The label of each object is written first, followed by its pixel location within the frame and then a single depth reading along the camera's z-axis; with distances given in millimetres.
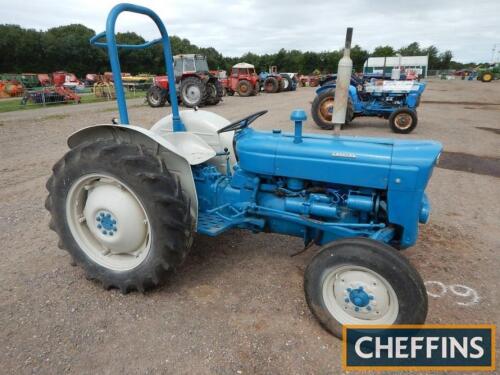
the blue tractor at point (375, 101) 9445
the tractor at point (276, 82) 24797
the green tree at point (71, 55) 46594
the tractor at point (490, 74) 40969
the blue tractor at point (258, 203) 2031
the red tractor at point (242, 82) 21562
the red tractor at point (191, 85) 14648
